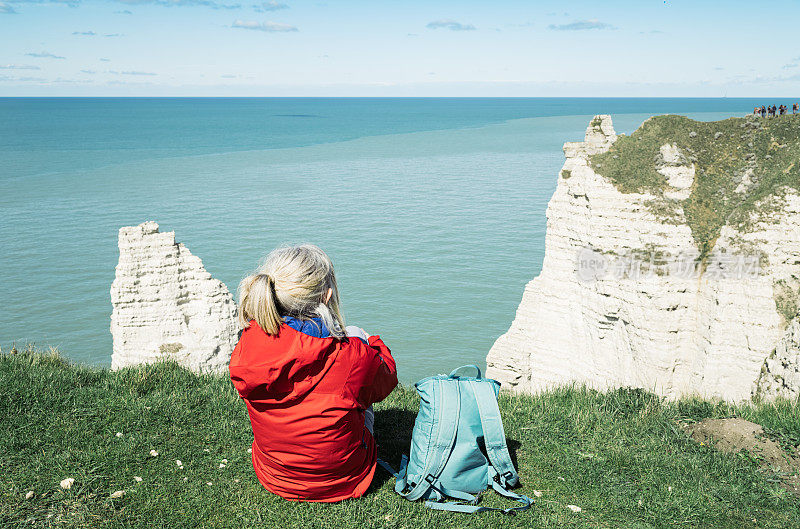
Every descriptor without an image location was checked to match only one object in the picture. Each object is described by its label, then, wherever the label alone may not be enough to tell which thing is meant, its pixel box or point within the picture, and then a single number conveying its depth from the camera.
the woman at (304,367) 4.25
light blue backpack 5.00
